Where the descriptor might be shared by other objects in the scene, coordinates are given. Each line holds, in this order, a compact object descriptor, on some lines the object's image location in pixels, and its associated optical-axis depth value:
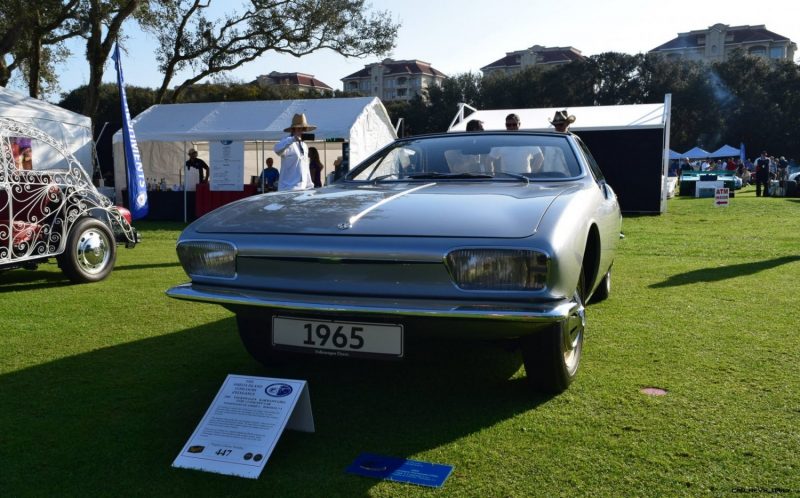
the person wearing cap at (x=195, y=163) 15.20
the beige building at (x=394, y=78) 123.75
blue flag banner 11.78
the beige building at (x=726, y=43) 100.50
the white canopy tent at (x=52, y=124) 12.46
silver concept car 2.50
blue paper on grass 2.37
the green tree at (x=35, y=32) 16.91
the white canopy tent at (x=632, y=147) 15.85
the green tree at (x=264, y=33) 22.20
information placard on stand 2.46
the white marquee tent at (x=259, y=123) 14.45
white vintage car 5.93
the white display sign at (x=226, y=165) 14.65
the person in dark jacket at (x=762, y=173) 22.55
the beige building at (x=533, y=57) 113.99
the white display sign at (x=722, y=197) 16.89
